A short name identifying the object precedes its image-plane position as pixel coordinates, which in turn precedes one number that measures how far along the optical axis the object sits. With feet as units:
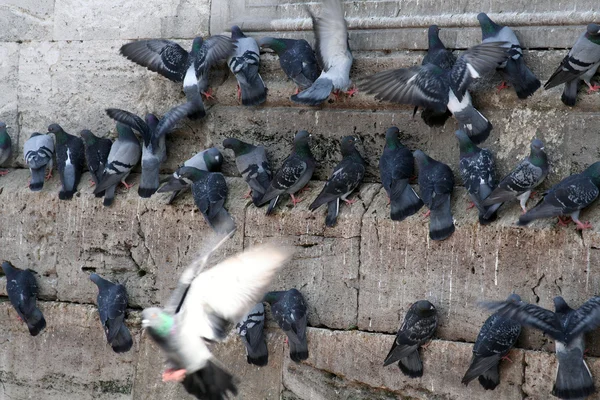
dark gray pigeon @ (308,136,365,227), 25.27
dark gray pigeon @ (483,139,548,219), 23.06
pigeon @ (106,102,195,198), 28.43
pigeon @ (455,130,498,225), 23.57
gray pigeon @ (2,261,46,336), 29.27
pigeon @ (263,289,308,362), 25.17
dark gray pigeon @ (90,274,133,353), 27.68
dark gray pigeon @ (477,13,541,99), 24.44
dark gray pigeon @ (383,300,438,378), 23.53
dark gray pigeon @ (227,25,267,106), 27.71
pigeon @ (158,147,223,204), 28.01
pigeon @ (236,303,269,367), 25.81
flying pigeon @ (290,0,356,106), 26.25
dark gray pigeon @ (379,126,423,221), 24.62
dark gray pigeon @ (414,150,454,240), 23.93
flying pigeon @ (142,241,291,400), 20.88
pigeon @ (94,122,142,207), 28.58
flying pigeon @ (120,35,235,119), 28.02
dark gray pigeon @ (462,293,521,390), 22.47
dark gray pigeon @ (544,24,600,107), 23.16
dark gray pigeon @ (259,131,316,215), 25.93
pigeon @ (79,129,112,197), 29.14
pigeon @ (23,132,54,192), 29.96
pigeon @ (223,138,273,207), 26.68
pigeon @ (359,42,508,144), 24.39
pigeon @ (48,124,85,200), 29.58
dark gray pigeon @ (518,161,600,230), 22.18
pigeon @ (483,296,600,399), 21.40
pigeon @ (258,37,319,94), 26.66
